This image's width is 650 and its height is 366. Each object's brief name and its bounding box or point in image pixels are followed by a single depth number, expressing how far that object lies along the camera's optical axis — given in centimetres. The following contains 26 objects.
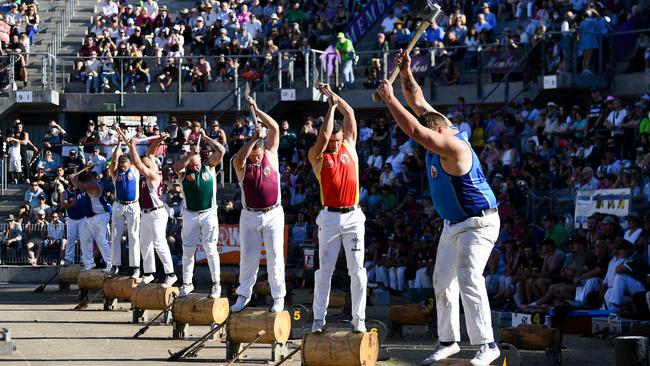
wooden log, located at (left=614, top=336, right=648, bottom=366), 1127
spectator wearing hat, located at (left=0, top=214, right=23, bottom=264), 2992
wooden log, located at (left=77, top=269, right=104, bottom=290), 2255
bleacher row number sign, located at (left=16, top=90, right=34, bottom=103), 3522
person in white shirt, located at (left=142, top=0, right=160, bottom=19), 3854
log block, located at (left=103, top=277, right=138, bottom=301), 2092
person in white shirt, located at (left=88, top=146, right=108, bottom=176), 3122
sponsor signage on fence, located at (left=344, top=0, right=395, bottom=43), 3509
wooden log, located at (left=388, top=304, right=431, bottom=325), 1809
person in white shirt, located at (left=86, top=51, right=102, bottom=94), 3559
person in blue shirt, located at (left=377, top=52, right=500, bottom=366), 1095
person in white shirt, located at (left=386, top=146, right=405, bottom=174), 2853
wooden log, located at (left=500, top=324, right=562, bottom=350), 1490
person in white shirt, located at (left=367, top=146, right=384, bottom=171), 2947
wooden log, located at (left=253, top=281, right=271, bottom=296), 2084
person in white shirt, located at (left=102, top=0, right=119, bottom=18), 3938
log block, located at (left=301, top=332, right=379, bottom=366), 1288
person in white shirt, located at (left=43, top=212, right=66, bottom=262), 2977
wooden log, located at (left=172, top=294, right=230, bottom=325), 1662
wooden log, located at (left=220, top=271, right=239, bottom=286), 2241
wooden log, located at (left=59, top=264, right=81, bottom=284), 2511
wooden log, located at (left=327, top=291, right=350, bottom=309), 2003
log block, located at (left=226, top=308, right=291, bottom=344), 1467
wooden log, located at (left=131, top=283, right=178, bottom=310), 1880
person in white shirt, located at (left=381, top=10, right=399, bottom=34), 3397
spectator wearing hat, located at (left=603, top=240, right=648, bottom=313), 1803
